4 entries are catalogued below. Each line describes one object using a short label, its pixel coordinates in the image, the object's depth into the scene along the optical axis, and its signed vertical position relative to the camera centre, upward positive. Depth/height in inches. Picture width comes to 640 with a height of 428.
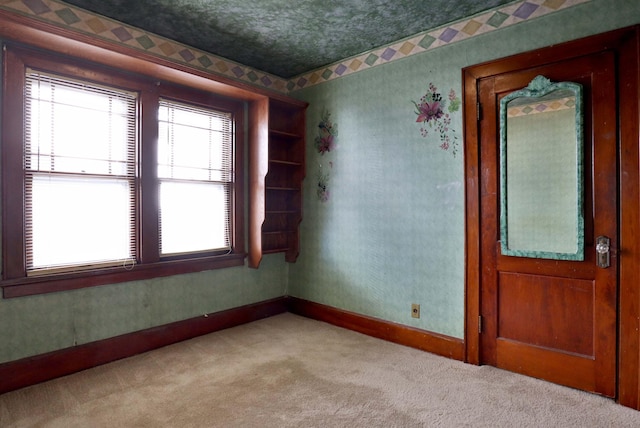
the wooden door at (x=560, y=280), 88.8 -19.3
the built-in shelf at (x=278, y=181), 143.7 +13.0
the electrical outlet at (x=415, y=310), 120.9 -33.8
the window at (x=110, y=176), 95.4 +11.4
